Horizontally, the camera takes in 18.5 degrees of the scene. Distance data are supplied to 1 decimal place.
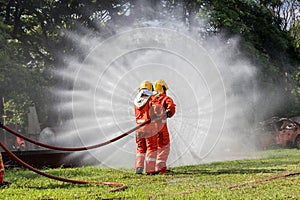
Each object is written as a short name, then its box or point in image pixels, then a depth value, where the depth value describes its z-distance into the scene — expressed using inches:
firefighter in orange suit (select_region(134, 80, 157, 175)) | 669.0
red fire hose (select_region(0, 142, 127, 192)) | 480.0
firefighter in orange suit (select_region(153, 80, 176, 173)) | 661.8
